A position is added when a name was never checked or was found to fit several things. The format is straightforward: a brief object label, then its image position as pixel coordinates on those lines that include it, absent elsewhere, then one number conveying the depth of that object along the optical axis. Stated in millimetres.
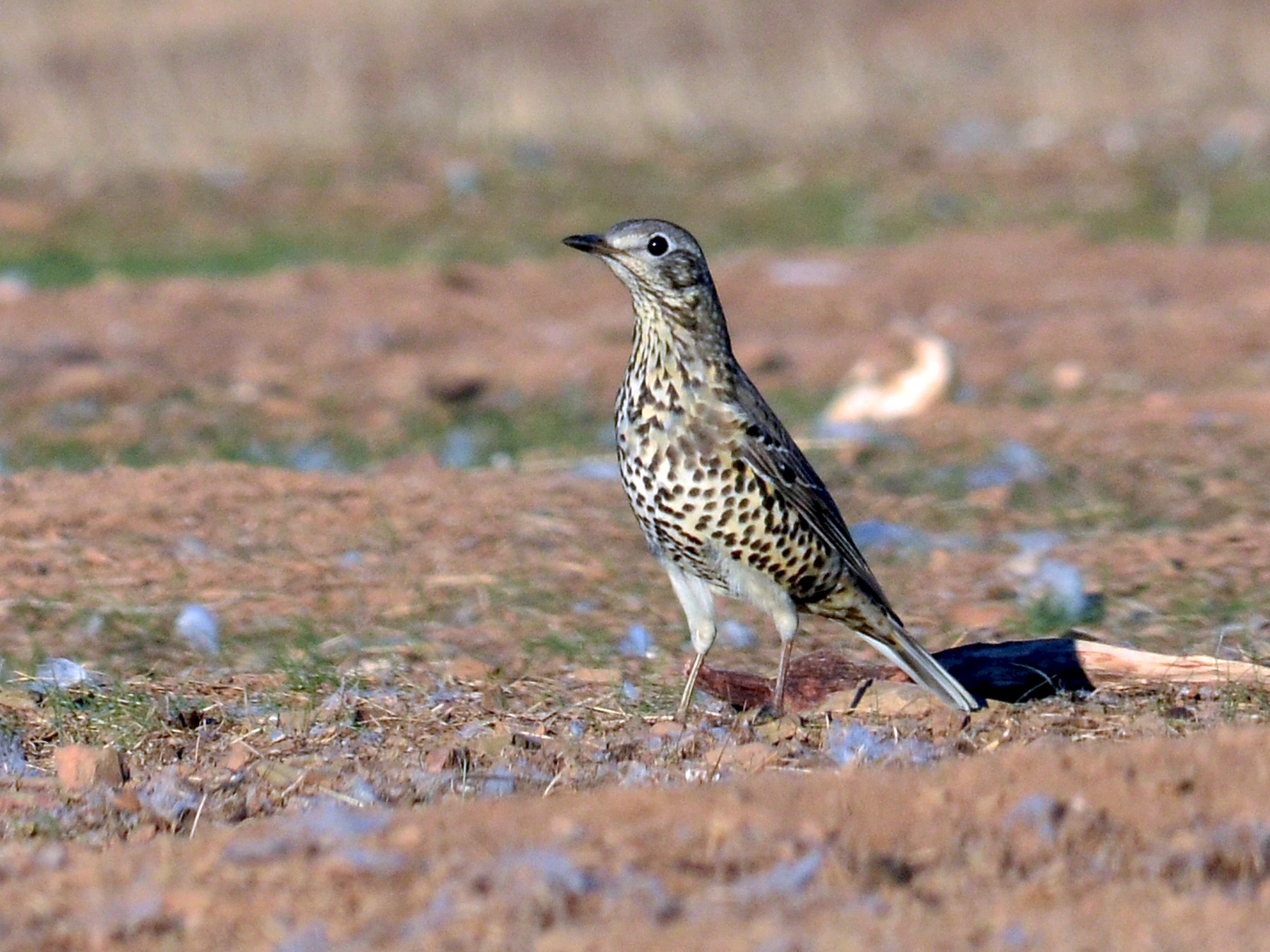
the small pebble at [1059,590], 13328
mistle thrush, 10344
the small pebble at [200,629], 12648
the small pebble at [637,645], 12644
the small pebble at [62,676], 11430
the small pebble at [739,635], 13312
